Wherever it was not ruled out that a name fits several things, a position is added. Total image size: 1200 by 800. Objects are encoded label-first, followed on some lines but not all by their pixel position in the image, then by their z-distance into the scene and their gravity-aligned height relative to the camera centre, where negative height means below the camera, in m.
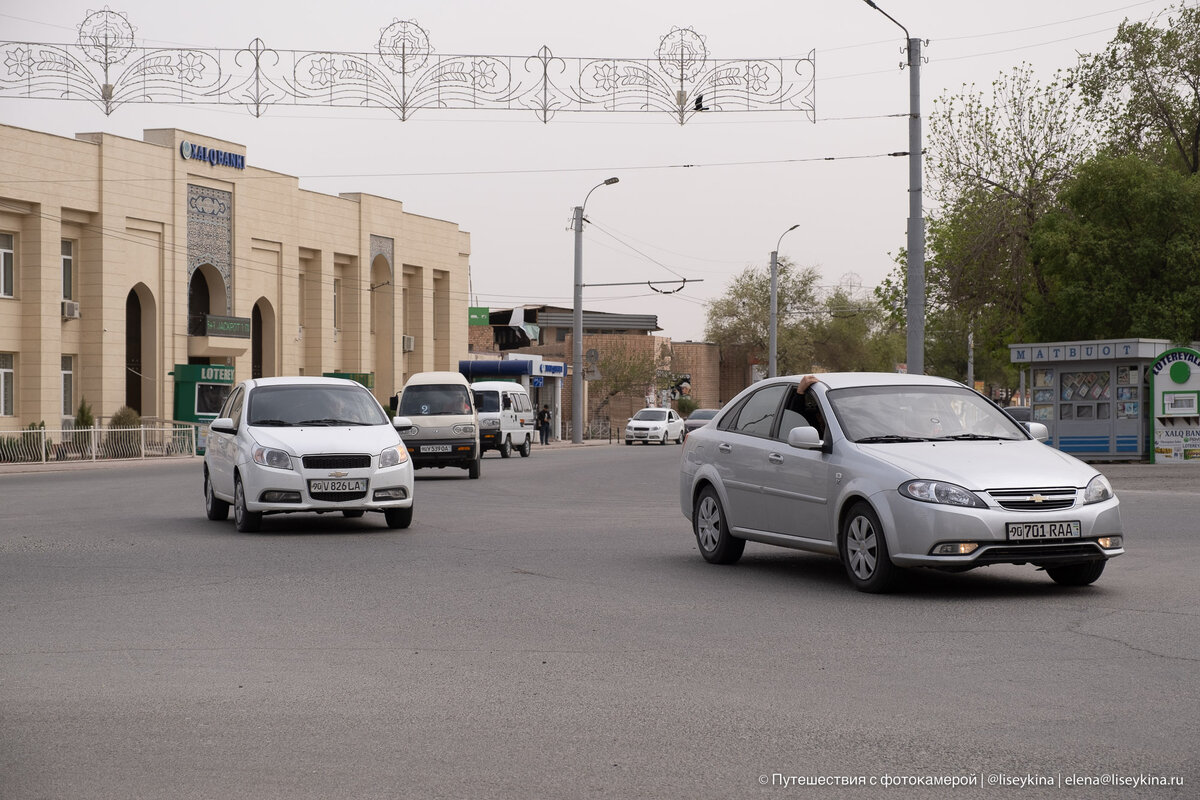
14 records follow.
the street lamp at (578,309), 58.12 +3.12
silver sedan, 9.96 -0.71
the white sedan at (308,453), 15.77 -0.74
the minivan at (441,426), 30.09 -0.82
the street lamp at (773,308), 60.75 +3.36
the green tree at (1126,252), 36.22 +3.41
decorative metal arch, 23.56 +5.10
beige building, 46.88 +4.25
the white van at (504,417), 42.38 -0.90
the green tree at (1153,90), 41.41 +8.69
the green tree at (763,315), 103.06 +5.16
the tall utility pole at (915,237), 25.42 +2.67
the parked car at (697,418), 58.50 -1.36
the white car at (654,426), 63.48 -1.75
